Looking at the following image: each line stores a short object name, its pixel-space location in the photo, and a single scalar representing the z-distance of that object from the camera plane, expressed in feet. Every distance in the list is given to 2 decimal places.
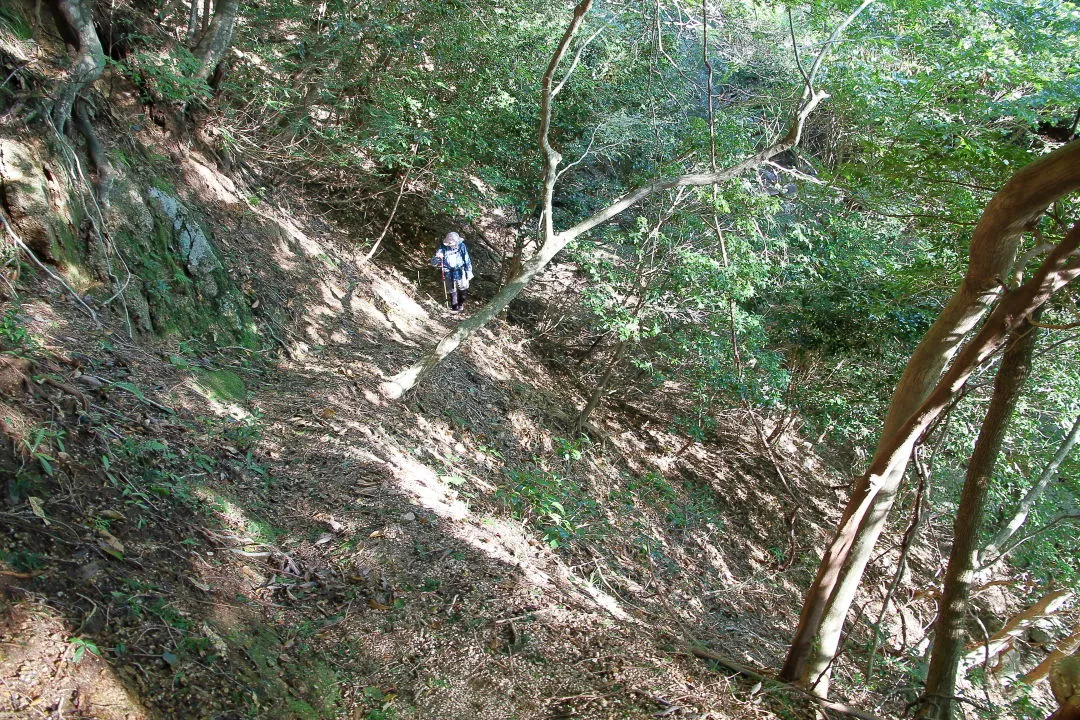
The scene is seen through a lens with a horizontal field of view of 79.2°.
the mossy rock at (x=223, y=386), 18.98
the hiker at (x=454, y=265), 37.93
